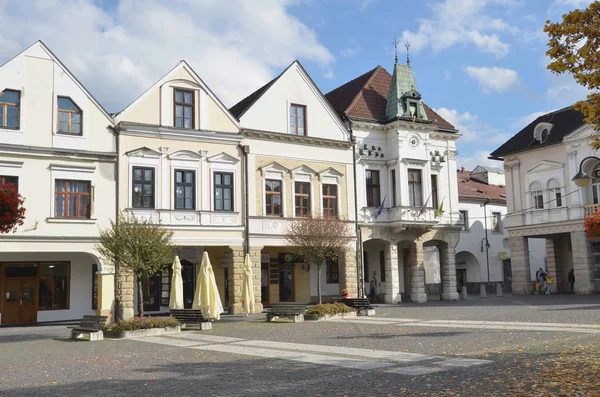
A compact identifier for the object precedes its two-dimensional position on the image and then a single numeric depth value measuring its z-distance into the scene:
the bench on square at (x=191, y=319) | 22.45
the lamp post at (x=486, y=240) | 49.73
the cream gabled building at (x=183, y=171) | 28.83
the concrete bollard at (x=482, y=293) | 40.37
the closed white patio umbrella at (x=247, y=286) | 26.23
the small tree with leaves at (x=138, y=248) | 21.33
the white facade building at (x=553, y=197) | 38.84
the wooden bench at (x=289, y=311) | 24.30
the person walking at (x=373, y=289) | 38.06
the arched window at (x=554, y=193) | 40.41
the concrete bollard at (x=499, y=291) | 42.17
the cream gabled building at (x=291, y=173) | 32.03
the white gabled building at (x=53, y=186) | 26.33
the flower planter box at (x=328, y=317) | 24.80
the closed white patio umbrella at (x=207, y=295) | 23.25
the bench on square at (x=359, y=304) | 26.94
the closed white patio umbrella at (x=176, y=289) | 23.84
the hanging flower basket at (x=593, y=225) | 19.73
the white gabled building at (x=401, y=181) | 35.69
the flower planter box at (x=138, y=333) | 20.34
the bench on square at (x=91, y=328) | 19.81
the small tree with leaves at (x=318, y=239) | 27.27
